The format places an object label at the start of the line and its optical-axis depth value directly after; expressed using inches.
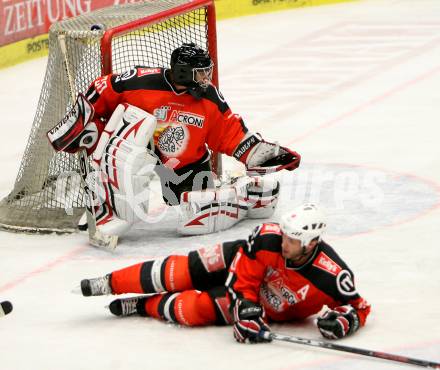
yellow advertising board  1187.9
